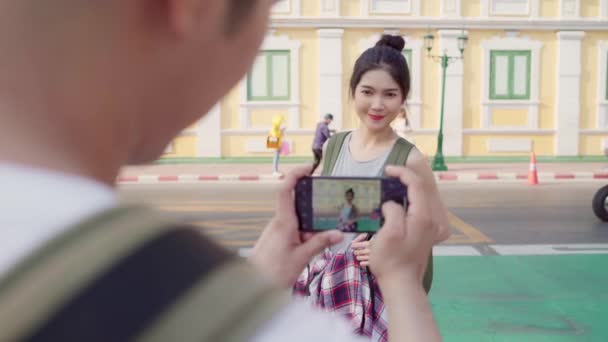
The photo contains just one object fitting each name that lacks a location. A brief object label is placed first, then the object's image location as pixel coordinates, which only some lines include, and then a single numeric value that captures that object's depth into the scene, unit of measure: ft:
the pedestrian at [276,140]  49.01
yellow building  60.80
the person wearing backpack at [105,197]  1.50
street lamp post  52.80
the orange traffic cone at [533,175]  44.85
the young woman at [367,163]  7.77
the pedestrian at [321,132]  47.47
